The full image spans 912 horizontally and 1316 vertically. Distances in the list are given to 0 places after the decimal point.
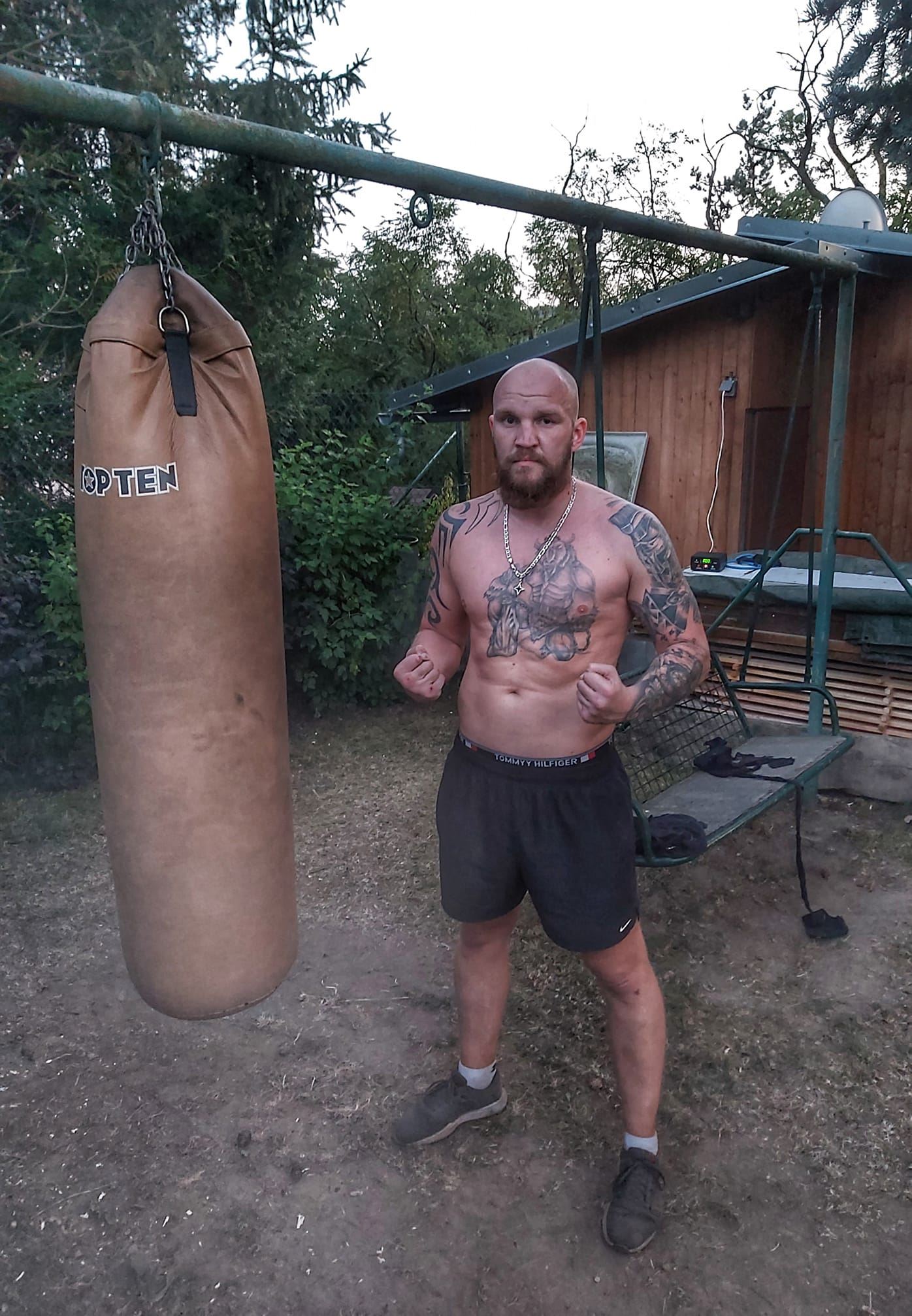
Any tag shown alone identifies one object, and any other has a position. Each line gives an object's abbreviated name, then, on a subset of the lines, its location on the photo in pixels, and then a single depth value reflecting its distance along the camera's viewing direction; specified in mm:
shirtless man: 2281
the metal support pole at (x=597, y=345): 2664
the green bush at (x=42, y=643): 5316
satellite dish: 7738
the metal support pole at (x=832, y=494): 4562
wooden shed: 7246
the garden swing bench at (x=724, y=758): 2998
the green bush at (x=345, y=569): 6438
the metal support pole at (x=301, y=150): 1797
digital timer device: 6957
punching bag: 1903
